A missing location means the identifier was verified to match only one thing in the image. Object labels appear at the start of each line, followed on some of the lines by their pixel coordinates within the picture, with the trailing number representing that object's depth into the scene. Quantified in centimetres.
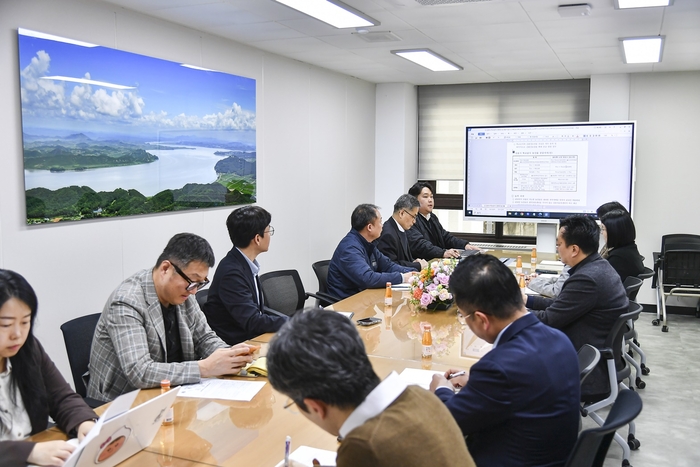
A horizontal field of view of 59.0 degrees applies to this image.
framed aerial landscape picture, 389
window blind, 818
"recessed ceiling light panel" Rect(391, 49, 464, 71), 605
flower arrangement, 414
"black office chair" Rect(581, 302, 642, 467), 350
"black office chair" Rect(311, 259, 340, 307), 522
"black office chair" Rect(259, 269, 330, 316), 471
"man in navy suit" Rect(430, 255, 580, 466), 197
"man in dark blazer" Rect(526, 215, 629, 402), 348
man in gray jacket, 262
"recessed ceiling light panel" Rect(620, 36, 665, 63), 550
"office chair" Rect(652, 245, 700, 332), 684
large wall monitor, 732
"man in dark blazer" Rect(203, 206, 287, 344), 364
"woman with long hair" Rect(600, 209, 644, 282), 493
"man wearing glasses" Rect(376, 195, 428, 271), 613
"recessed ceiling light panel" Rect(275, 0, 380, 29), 421
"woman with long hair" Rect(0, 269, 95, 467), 208
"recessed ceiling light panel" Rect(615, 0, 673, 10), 413
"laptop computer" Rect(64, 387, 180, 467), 174
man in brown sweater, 137
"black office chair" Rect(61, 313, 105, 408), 288
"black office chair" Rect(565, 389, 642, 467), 169
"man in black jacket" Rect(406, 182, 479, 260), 685
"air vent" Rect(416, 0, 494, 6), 407
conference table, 204
